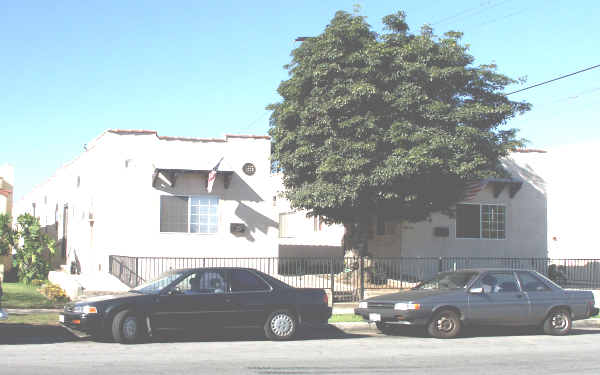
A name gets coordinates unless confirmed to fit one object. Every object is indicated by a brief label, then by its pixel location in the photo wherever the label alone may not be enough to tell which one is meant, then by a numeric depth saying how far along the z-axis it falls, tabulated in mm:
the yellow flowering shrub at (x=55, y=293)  16938
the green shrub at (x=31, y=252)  22250
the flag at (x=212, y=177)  20078
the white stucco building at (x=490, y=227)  24891
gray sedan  13062
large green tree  18688
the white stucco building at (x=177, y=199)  20406
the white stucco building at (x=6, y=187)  25266
